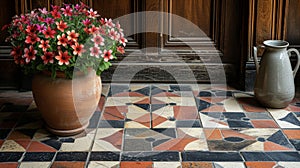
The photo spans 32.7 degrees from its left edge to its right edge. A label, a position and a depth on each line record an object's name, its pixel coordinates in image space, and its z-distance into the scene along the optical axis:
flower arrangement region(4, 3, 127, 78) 2.60
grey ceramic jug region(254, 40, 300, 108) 3.19
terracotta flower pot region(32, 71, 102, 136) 2.71
